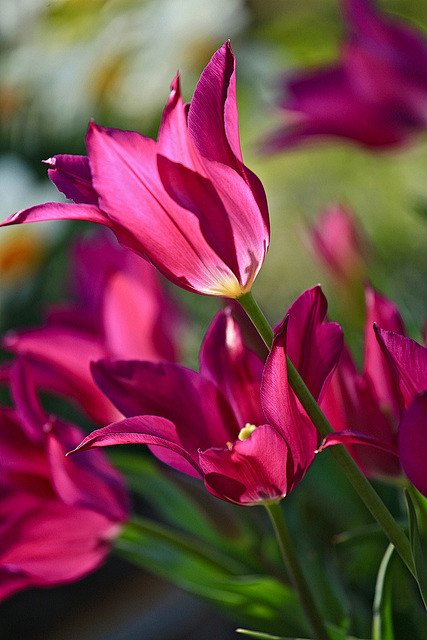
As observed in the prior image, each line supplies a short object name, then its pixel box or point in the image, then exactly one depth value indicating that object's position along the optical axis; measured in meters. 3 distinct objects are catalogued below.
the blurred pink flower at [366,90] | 0.99
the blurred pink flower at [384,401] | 0.68
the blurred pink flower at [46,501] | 0.76
